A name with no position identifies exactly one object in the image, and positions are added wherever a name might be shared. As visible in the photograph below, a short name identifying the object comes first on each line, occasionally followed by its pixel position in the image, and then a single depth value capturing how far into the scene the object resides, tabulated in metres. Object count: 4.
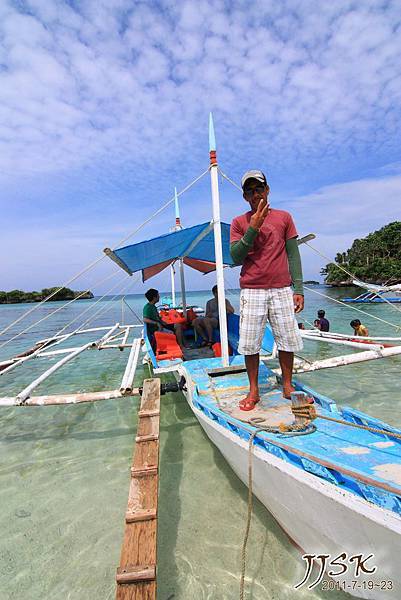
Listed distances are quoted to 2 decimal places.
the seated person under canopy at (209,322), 7.62
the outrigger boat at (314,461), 1.51
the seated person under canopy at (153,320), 7.86
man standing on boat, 3.04
